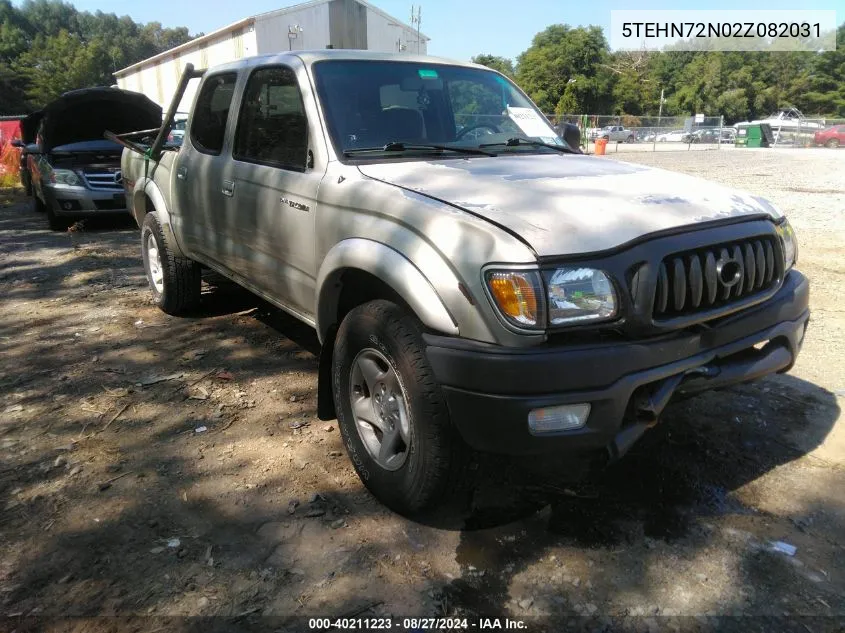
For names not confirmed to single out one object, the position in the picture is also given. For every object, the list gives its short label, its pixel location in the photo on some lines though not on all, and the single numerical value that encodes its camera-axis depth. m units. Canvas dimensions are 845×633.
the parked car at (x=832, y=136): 41.34
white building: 31.27
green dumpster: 41.34
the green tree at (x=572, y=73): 67.25
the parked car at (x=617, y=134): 39.75
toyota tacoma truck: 2.19
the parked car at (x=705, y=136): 42.16
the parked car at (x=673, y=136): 41.25
